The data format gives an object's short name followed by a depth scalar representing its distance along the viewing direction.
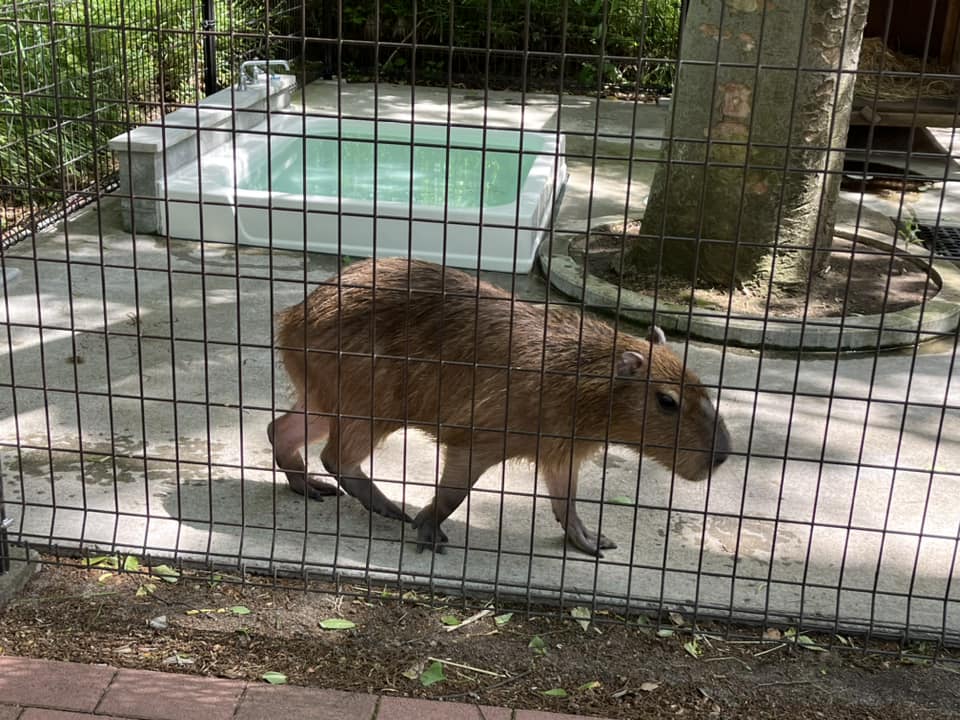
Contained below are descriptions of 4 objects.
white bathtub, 7.23
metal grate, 7.95
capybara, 3.85
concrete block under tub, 7.38
